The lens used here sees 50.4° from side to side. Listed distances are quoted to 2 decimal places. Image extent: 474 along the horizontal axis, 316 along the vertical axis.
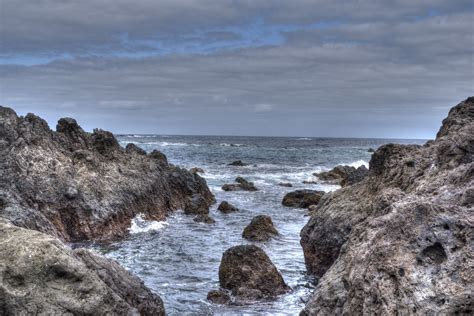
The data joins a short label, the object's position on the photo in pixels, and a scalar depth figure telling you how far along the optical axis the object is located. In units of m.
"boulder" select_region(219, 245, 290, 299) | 12.61
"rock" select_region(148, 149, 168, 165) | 31.47
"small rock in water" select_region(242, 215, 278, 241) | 19.75
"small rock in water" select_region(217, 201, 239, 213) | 27.30
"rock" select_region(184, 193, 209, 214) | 26.28
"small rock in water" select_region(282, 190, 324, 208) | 30.00
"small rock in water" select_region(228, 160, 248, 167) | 63.90
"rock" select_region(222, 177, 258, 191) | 38.44
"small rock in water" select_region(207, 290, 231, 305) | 12.06
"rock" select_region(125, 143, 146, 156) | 27.68
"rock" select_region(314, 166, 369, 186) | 47.98
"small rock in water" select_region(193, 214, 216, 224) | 23.95
